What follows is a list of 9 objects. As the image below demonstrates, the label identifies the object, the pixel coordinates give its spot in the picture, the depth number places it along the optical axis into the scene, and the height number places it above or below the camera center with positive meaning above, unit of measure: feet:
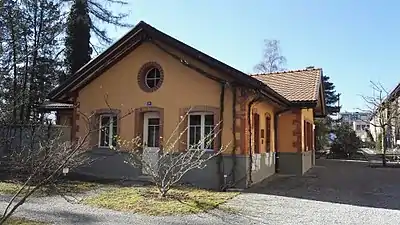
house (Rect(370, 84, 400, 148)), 85.20 +9.12
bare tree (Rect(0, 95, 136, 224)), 37.72 -0.17
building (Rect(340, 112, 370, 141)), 100.69 +15.10
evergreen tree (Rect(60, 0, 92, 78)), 86.33 +24.02
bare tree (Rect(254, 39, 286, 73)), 137.32 +30.93
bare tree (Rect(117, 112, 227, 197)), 37.65 -0.61
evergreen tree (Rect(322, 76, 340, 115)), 148.36 +21.31
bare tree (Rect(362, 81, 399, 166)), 84.38 +9.67
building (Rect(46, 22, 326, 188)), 44.01 +5.69
